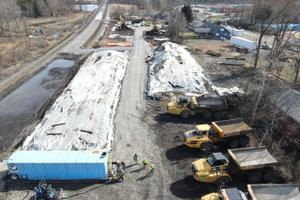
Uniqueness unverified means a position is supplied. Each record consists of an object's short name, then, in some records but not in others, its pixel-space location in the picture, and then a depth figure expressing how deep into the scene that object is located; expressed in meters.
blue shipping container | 16.77
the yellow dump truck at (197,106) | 24.44
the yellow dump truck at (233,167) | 16.45
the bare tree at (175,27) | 54.70
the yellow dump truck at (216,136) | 19.78
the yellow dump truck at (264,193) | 14.07
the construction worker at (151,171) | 17.92
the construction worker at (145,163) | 18.47
